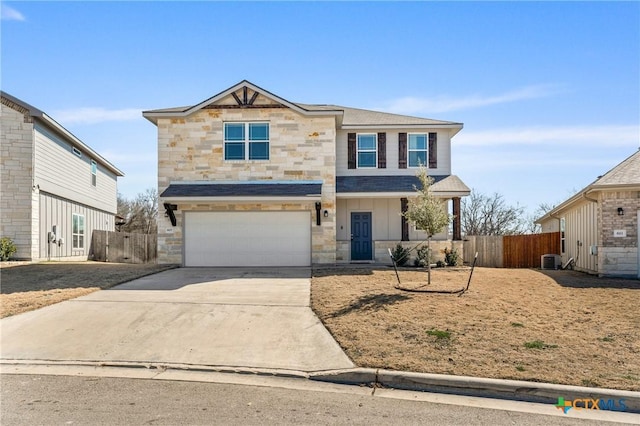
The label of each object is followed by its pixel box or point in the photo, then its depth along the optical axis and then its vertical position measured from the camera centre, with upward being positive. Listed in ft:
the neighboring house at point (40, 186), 66.23 +6.05
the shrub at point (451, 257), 67.00 -3.55
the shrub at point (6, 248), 63.26 -2.20
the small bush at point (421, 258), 65.92 -3.60
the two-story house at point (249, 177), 64.34 +6.51
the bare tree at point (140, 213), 145.48 +4.79
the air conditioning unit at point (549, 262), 73.10 -4.57
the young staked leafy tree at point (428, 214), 43.09 +1.27
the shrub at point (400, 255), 65.98 -3.20
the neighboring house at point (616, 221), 54.39 +0.83
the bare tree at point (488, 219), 146.30 +2.85
